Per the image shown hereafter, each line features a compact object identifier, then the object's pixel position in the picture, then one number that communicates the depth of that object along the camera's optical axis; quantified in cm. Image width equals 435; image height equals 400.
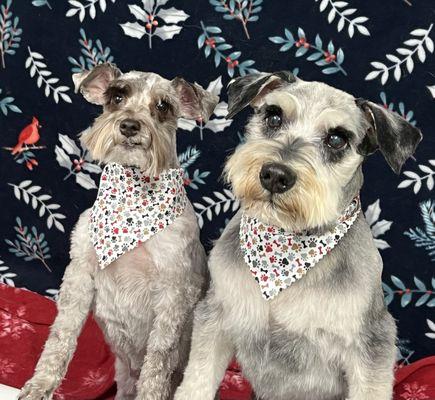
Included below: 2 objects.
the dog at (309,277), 42
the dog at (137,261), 50
